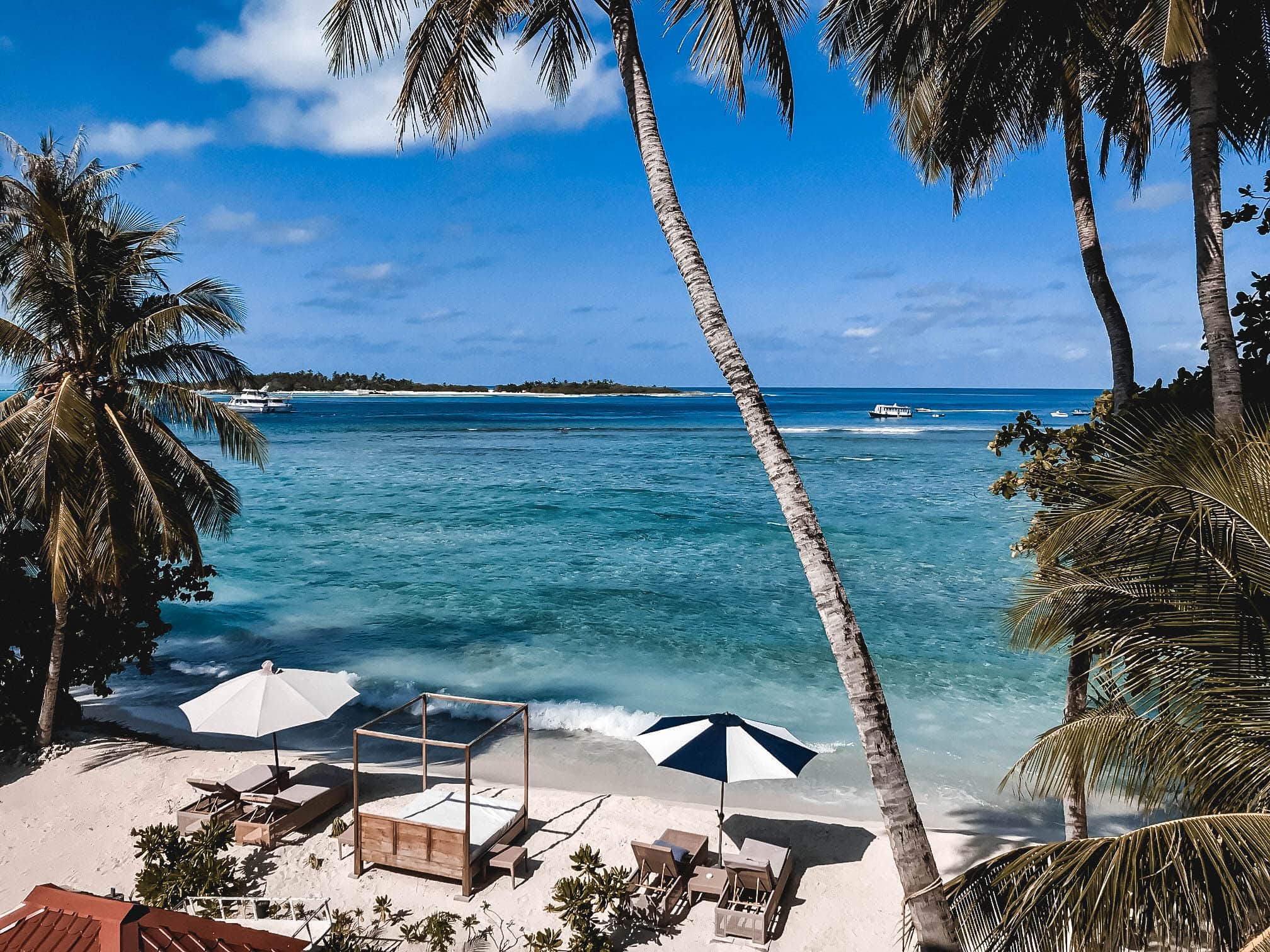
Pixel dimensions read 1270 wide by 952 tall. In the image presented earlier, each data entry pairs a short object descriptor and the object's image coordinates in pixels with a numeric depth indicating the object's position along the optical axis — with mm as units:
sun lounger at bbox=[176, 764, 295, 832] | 9289
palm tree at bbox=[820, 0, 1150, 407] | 7242
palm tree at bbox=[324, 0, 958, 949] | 4691
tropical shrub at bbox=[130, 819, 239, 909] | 7512
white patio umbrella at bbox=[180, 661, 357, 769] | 9180
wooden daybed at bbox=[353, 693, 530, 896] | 8062
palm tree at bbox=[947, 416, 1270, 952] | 3523
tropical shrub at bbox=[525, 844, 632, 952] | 7055
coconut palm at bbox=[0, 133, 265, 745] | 9672
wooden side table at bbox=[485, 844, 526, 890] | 8219
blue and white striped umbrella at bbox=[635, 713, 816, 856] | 8227
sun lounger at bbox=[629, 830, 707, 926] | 7707
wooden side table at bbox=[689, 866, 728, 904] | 7875
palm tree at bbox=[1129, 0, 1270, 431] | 5500
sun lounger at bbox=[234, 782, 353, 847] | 8922
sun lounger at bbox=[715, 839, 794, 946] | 7441
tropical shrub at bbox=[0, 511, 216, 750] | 10984
